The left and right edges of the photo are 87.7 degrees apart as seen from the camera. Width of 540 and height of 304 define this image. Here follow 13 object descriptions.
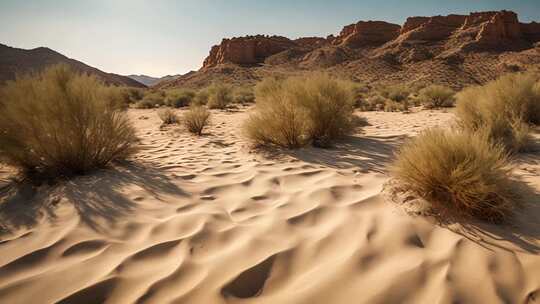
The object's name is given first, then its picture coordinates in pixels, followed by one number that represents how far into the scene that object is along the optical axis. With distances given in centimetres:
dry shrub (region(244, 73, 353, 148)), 446
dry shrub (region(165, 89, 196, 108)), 1375
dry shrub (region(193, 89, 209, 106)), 1400
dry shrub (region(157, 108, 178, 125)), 780
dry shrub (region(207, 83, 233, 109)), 1245
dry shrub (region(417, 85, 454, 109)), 1040
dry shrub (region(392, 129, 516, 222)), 206
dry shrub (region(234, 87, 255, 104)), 1468
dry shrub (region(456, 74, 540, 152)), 513
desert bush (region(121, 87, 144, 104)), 1579
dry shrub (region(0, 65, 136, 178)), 314
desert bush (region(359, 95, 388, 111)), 1078
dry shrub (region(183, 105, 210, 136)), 625
